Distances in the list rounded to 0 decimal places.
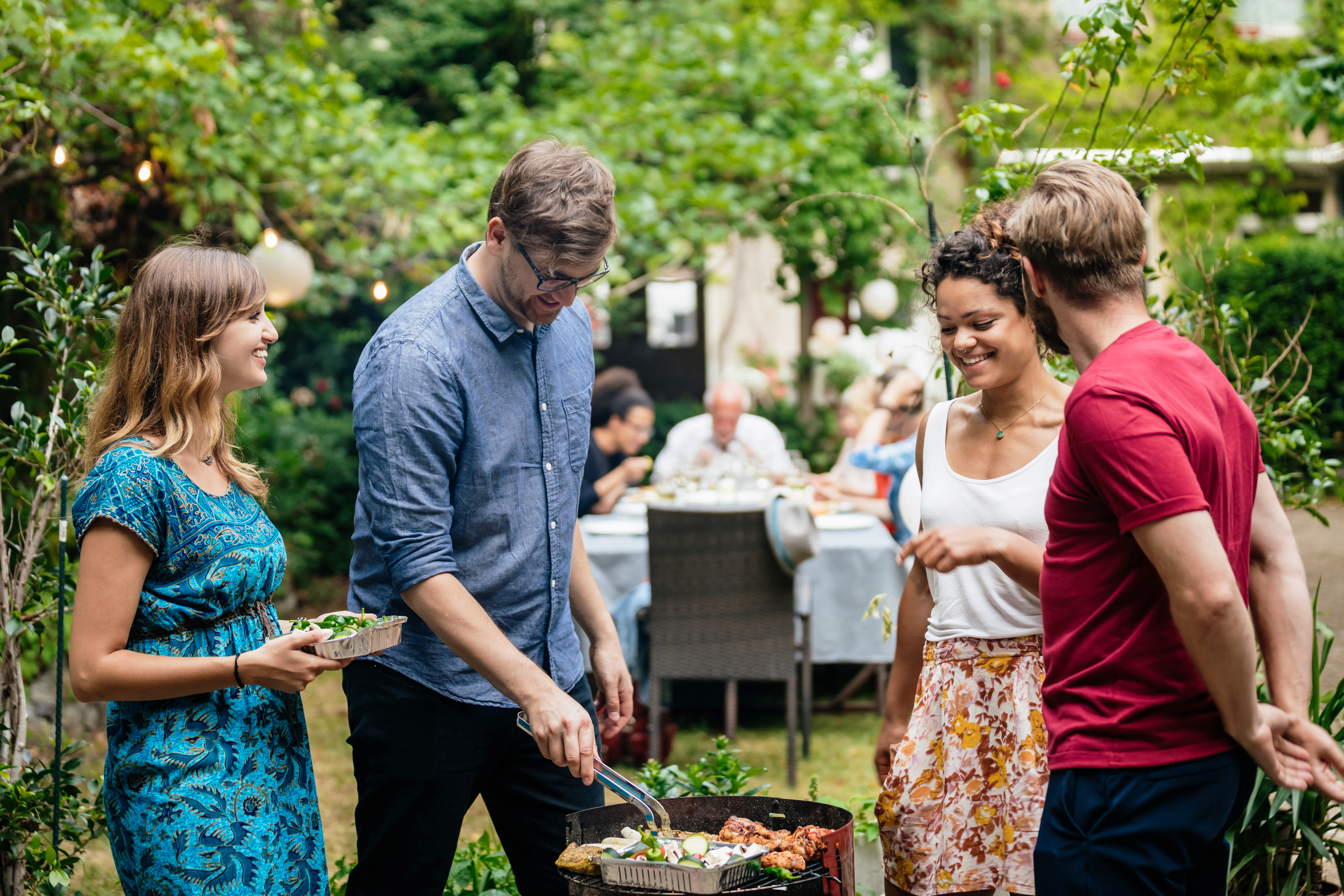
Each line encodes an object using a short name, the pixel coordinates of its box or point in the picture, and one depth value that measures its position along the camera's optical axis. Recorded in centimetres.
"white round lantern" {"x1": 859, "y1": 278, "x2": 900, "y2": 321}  1027
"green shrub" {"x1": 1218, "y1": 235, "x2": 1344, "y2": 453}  1088
